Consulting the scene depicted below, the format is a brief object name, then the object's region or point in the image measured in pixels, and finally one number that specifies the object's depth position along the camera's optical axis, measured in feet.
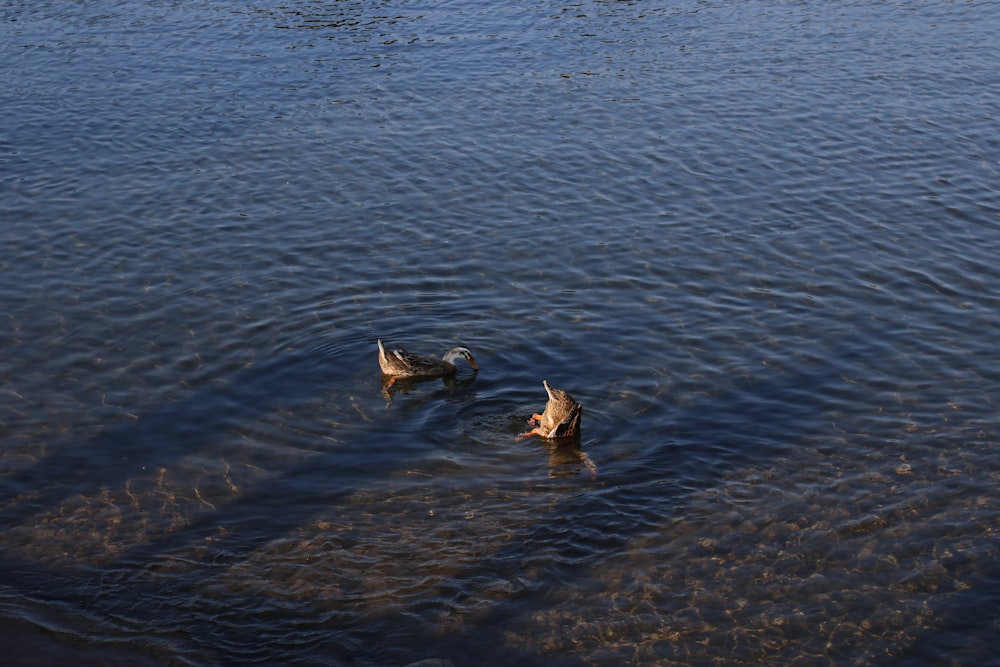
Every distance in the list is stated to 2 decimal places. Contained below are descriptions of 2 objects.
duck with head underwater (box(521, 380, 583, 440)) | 46.21
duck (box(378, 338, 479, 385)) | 51.34
